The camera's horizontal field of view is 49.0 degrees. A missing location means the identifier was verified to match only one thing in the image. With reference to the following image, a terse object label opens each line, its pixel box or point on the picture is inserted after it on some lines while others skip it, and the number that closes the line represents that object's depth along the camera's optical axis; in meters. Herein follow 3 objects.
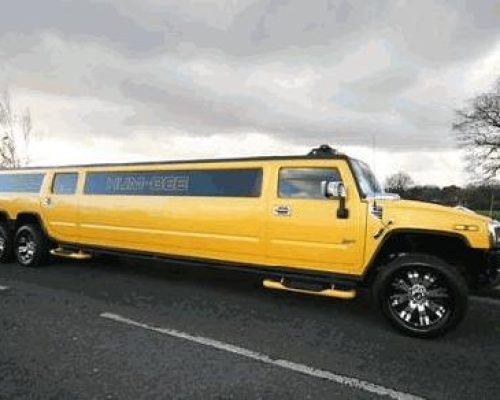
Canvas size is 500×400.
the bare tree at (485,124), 45.19
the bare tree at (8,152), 32.03
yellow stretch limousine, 5.84
